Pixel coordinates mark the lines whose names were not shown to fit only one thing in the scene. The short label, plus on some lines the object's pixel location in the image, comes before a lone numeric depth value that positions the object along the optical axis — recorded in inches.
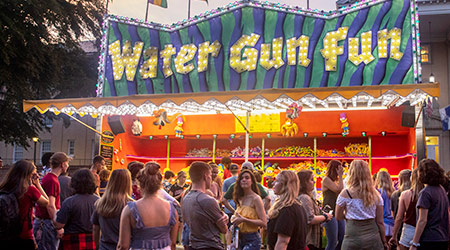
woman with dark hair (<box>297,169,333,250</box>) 249.2
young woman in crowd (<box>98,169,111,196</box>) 341.1
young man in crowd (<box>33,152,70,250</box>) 262.8
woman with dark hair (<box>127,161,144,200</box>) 271.0
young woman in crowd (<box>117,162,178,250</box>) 186.2
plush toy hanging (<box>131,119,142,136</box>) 680.4
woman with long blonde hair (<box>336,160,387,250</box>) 230.8
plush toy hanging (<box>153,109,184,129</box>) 628.7
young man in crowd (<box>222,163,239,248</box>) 294.2
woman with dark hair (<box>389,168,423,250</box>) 253.3
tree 735.1
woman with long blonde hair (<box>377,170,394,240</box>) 348.5
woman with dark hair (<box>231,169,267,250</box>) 244.4
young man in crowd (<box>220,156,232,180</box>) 407.4
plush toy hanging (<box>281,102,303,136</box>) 598.5
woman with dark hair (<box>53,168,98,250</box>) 227.1
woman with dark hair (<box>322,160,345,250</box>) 307.0
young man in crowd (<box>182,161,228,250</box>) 207.9
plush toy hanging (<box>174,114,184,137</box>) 655.1
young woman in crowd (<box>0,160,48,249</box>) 219.5
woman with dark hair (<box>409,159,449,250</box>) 235.9
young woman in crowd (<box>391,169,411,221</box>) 311.1
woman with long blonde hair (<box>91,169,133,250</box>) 203.8
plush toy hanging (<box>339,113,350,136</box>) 580.1
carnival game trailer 539.5
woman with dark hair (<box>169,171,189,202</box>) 379.2
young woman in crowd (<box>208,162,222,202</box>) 346.6
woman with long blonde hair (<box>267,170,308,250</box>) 211.0
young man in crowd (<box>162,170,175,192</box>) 429.3
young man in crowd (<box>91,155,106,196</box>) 364.2
